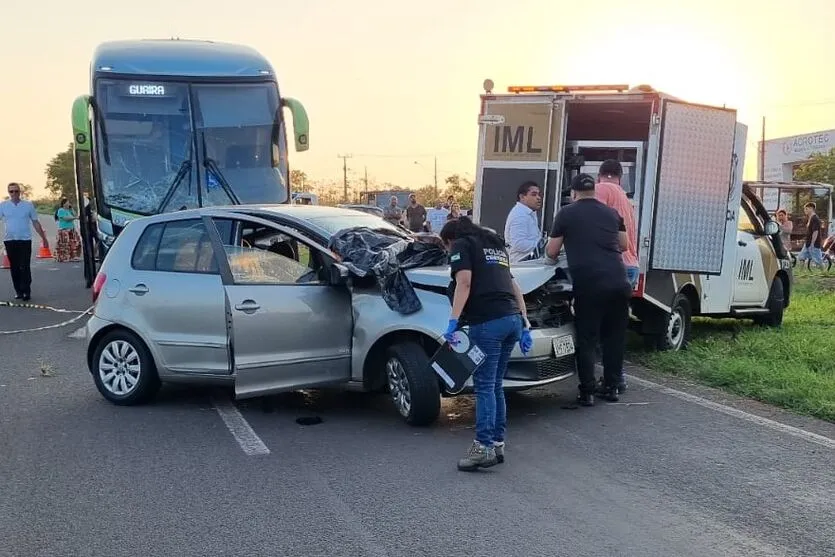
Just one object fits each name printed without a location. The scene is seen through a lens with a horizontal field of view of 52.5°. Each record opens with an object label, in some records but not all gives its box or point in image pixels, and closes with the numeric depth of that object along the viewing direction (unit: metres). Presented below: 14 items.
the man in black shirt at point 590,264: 6.66
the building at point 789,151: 43.88
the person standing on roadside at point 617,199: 7.37
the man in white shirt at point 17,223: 13.18
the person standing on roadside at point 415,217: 22.39
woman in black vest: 5.09
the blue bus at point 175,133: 11.88
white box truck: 8.48
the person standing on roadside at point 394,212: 25.45
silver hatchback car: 6.14
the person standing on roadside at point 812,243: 19.52
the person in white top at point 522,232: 8.05
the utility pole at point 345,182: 92.16
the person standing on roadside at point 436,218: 25.58
